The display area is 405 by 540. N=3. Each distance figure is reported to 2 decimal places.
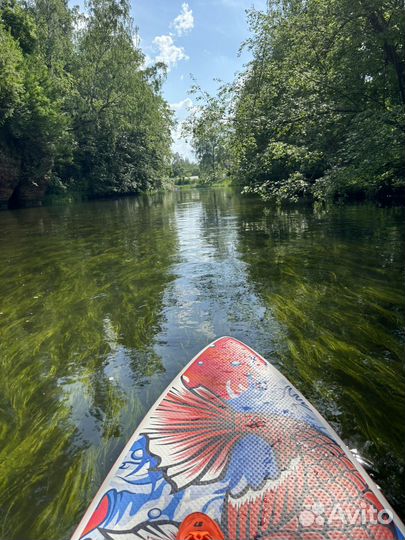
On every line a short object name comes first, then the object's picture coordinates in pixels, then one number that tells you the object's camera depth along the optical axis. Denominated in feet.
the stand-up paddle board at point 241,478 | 5.77
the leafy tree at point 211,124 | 36.68
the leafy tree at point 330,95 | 27.25
